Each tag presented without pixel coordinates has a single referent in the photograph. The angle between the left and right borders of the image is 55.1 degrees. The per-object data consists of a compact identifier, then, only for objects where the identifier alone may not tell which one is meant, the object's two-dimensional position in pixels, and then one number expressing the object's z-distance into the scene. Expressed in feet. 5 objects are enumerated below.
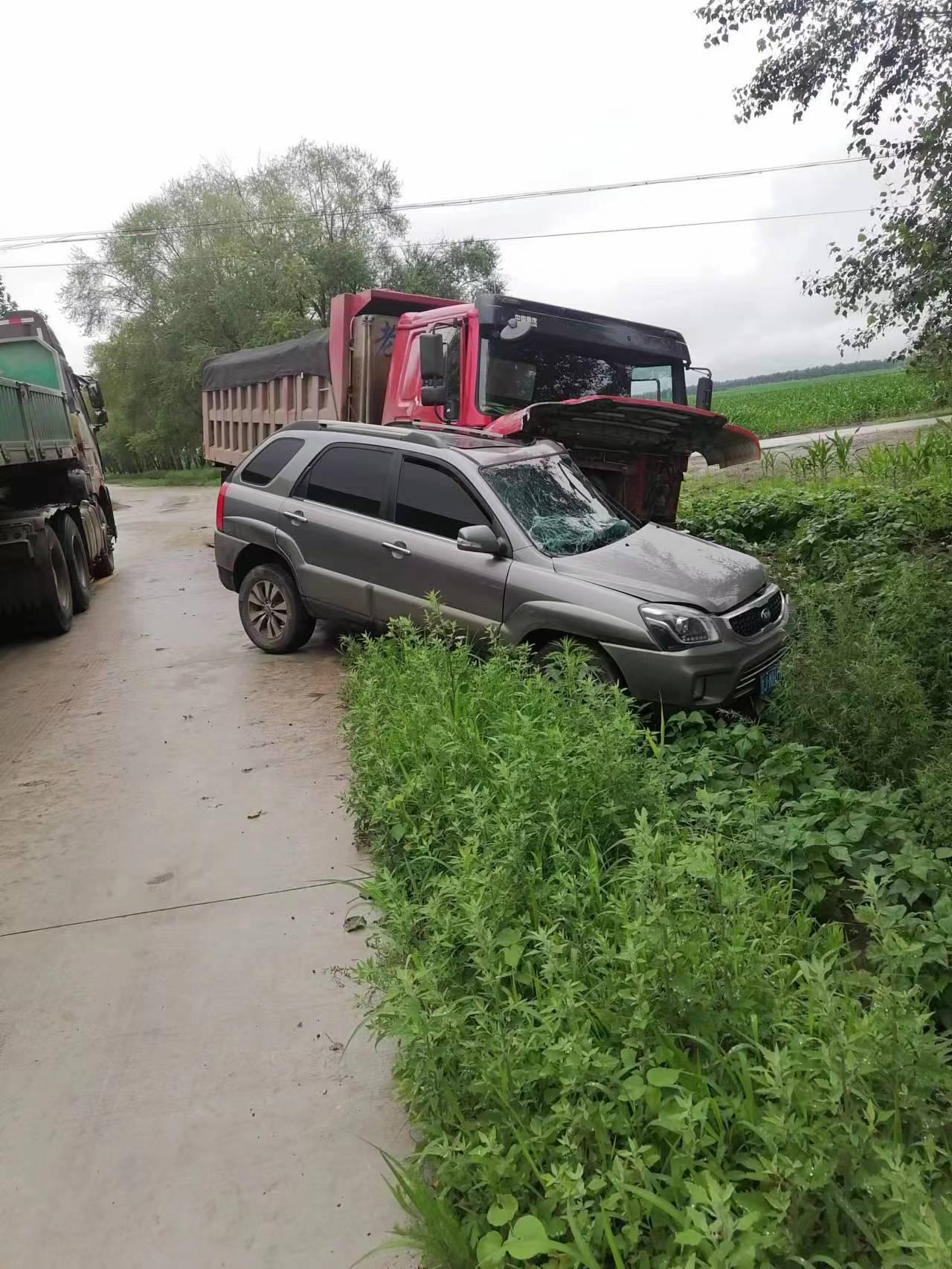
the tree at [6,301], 126.66
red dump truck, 23.26
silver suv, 16.20
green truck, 27.96
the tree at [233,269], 103.50
